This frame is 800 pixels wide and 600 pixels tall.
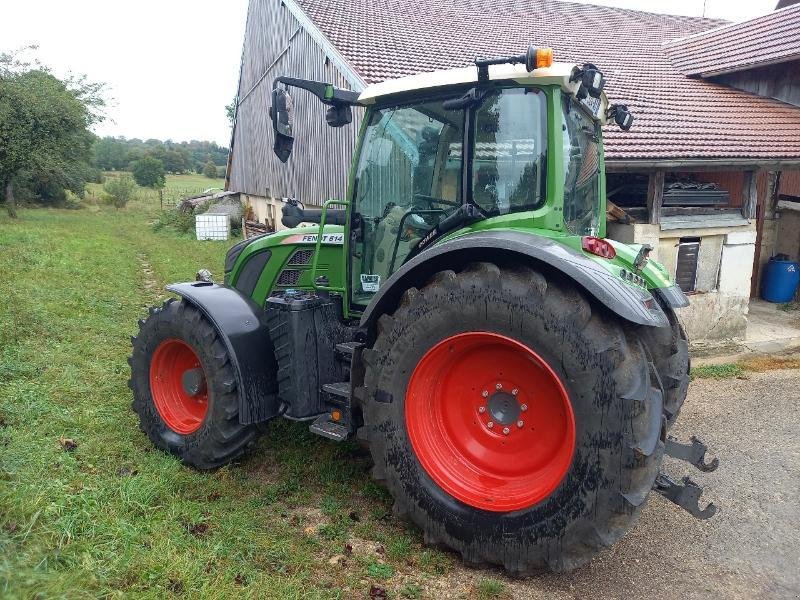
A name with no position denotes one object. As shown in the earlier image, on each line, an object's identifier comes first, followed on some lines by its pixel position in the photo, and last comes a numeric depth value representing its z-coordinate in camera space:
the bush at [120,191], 31.86
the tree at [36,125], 21.67
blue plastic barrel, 10.18
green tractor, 2.58
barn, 8.11
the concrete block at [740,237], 8.36
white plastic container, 18.72
